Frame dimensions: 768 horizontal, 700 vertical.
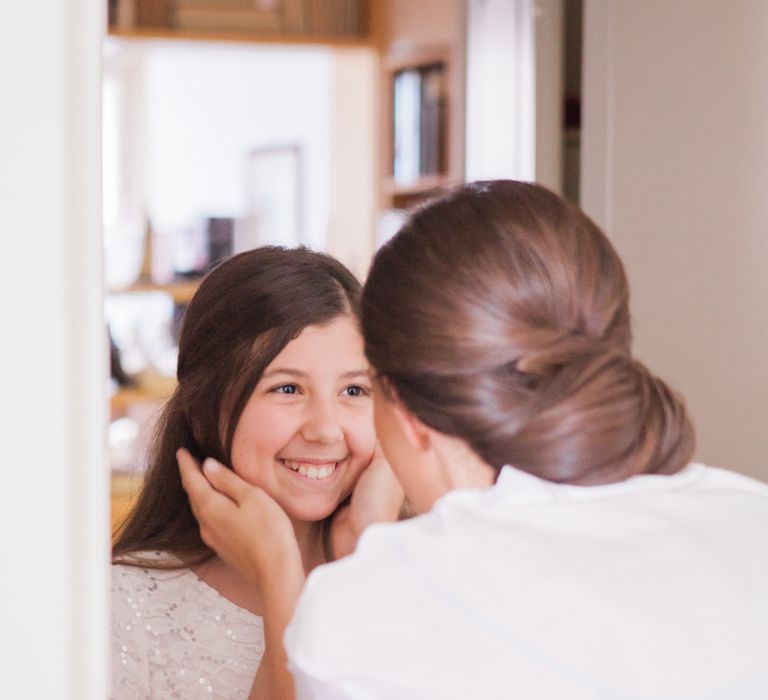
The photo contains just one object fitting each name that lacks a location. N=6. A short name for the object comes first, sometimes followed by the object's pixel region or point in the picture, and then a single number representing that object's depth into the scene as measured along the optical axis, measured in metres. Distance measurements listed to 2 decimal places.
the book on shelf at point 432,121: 4.09
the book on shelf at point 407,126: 4.23
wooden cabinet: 4.48
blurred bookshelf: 4.08
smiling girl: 1.23
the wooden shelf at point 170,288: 4.62
